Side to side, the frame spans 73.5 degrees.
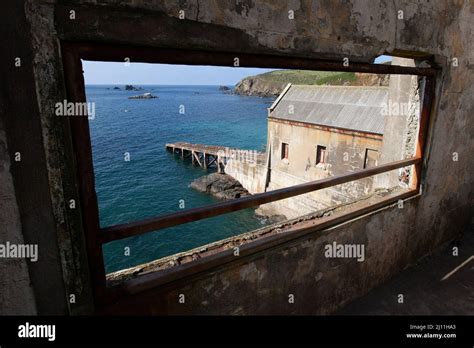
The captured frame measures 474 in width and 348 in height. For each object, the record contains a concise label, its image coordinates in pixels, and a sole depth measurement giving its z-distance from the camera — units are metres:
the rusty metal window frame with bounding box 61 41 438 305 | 1.67
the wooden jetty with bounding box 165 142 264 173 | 31.16
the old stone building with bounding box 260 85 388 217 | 16.98
